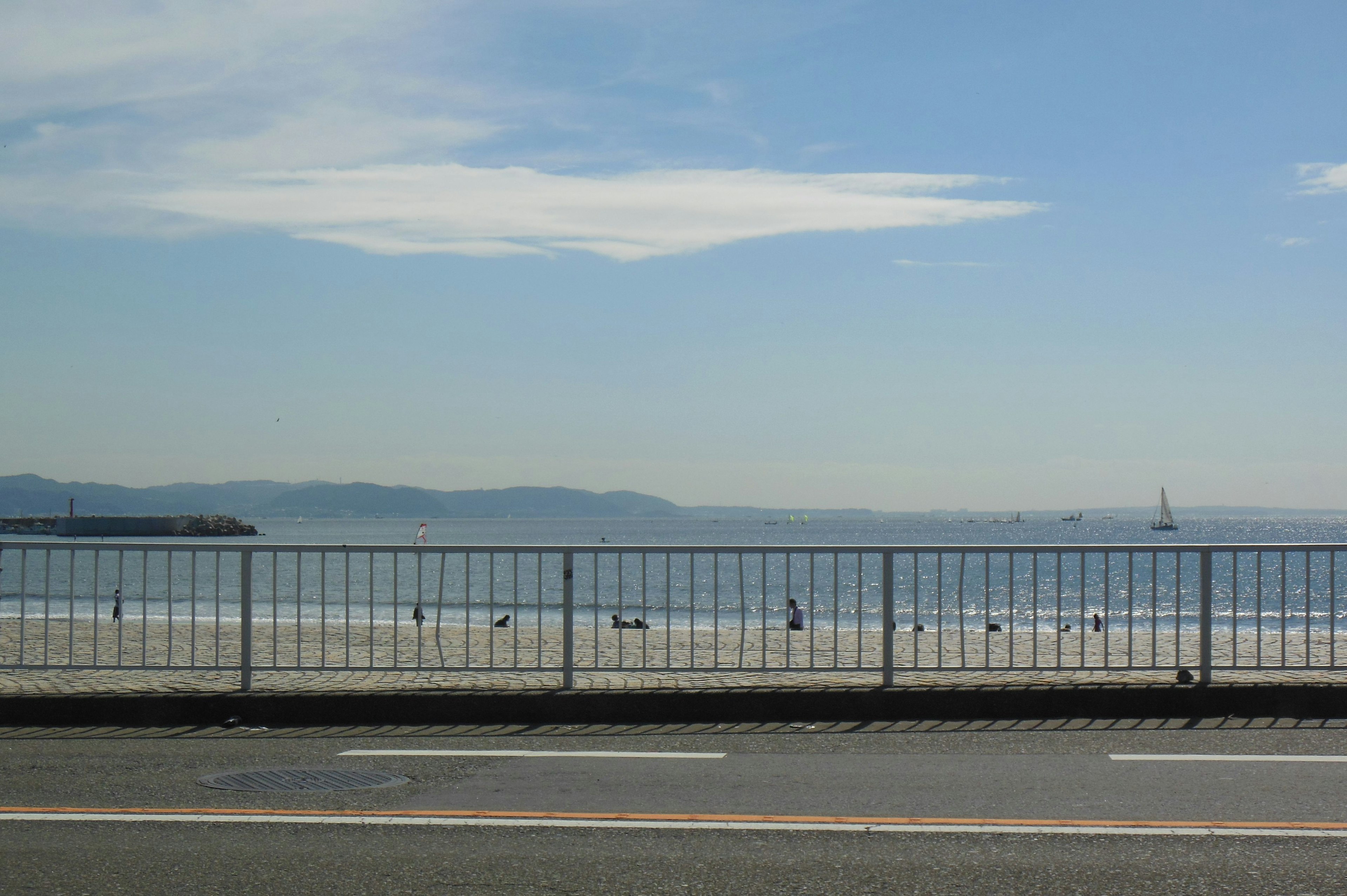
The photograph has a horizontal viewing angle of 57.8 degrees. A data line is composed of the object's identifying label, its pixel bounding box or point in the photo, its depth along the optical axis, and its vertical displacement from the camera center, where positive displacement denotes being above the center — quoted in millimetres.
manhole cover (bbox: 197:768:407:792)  6848 -1762
